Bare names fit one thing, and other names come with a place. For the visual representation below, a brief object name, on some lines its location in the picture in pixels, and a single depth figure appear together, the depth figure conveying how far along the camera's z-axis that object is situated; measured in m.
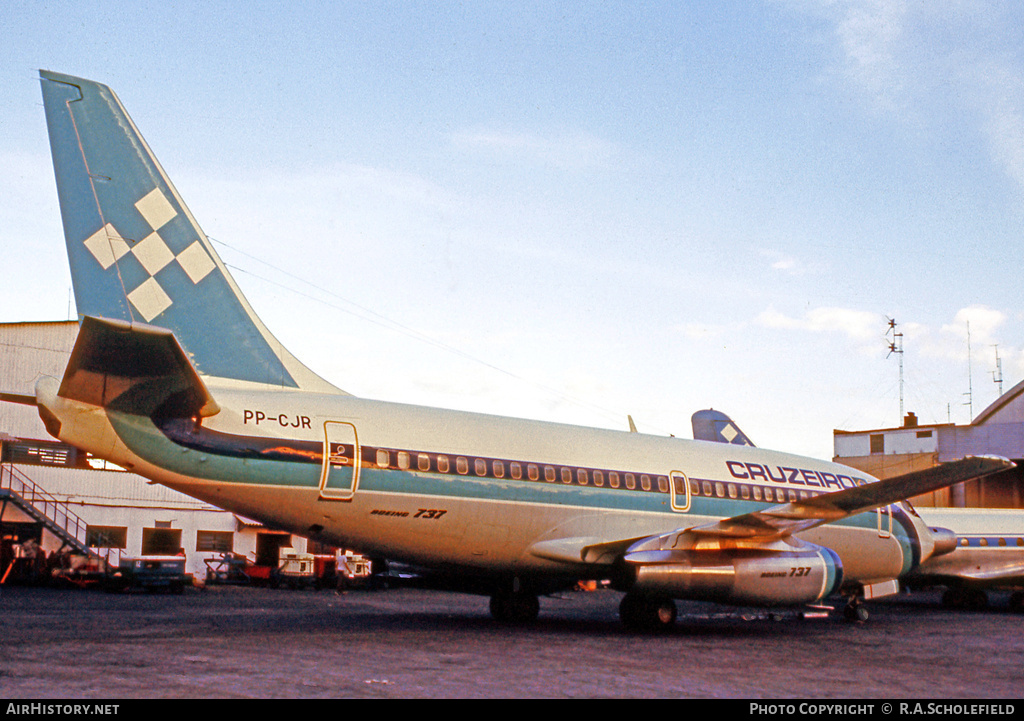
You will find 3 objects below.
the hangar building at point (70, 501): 34.03
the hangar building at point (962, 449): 44.53
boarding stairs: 33.31
